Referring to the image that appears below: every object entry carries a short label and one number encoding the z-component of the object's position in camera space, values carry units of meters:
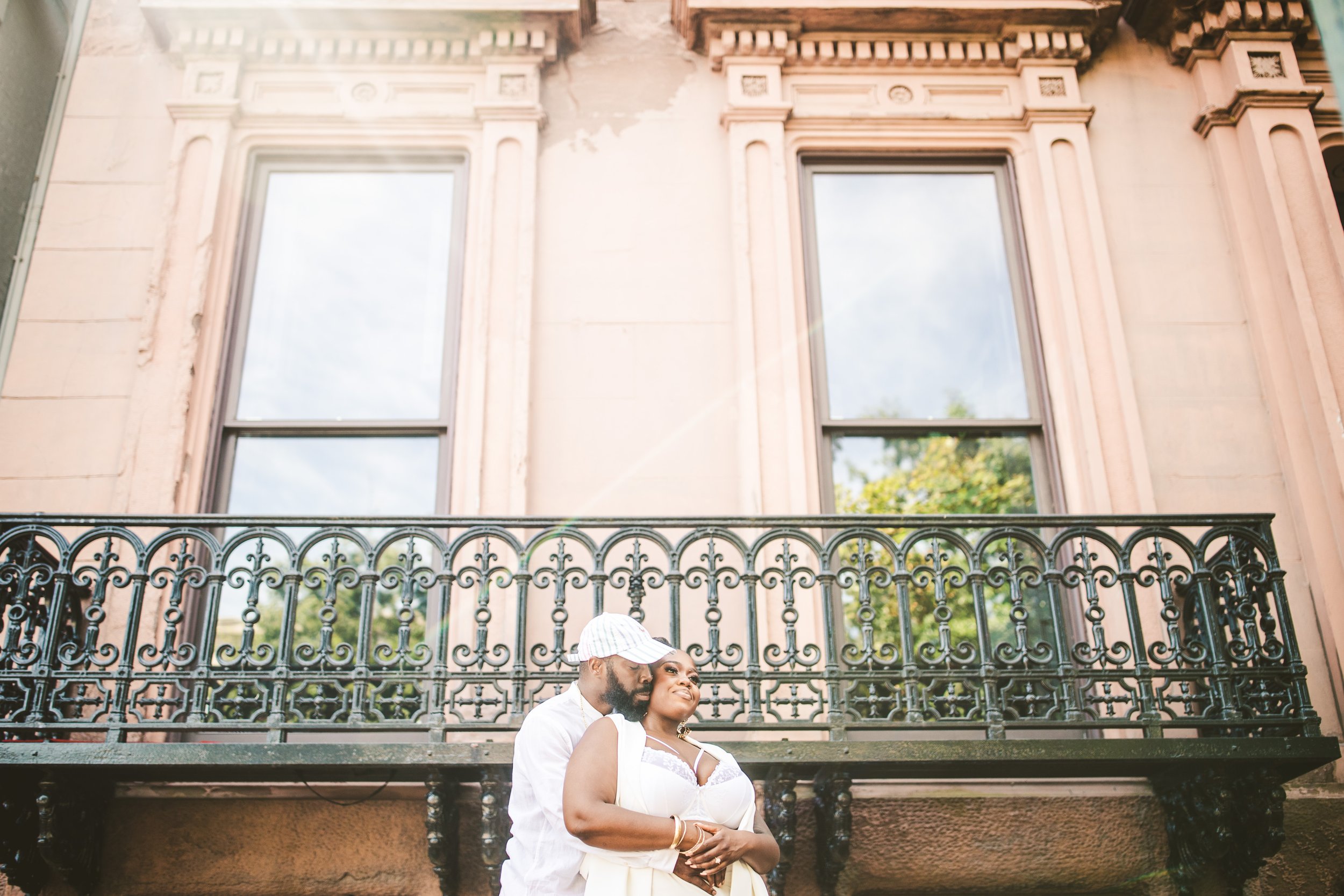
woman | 3.17
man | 3.33
